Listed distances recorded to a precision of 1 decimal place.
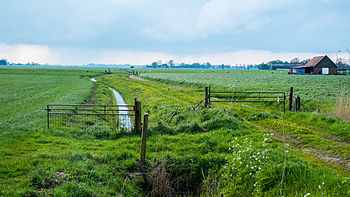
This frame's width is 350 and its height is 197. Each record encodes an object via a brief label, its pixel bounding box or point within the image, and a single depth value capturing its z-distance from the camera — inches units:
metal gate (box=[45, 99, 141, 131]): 491.8
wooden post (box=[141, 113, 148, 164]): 356.4
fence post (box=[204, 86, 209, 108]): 673.5
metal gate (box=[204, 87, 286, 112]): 987.0
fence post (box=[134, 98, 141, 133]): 487.8
